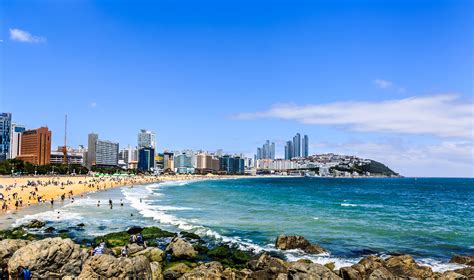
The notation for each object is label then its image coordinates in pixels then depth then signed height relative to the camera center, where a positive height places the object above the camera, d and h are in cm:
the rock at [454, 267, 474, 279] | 2031 -536
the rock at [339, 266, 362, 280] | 1894 -511
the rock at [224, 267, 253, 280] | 1800 -515
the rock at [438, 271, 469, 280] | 1830 -498
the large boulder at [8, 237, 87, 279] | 1642 -399
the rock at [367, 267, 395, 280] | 1820 -494
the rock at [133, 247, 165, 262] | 2256 -512
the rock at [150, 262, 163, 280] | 1756 -477
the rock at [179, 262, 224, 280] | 1698 -466
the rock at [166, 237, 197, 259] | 2353 -507
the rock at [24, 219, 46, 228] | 3429 -525
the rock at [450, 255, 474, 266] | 2394 -556
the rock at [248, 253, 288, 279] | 1867 -496
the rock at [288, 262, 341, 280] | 1723 -464
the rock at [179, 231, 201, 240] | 3103 -556
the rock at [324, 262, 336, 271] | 2160 -541
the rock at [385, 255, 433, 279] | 1992 -519
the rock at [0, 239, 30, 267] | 1827 -395
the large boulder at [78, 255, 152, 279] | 1477 -389
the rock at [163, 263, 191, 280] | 1903 -518
